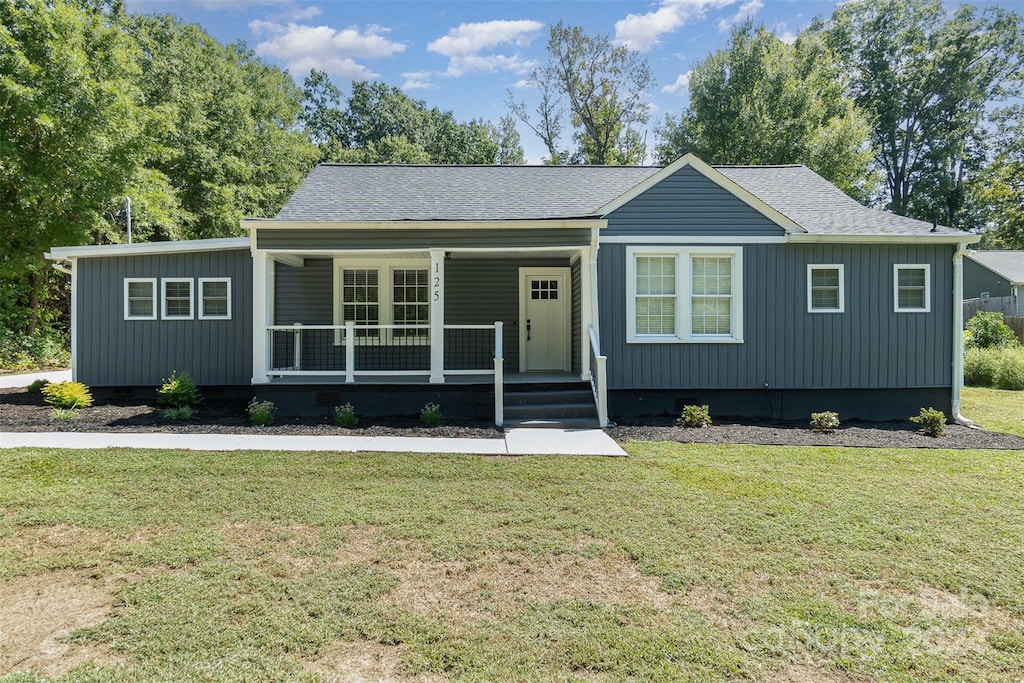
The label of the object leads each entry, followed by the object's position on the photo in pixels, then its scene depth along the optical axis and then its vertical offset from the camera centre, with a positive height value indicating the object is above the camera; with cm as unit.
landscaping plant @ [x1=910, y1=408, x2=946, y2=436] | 778 -120
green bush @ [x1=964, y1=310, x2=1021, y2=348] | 1625 +20
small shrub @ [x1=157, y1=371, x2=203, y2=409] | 898 -90
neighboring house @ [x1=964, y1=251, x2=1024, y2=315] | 2444 +301
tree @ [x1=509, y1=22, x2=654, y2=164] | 2662 +1221
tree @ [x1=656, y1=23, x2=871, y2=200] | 2309 +1041
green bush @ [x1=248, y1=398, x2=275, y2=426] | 808 -110
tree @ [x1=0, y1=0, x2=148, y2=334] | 1361 +536
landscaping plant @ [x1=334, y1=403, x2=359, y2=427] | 805 -116
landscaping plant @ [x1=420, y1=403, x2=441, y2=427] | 803 -114
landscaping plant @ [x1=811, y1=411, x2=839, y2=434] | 807 -122
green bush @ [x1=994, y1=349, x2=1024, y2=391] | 1345 -82
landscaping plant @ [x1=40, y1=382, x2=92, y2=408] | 884 -92
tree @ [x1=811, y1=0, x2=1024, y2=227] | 3003 +1454
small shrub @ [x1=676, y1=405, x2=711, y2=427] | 827 -119
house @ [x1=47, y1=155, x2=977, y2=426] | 875 +63
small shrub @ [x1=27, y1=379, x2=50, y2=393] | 1073 -94
